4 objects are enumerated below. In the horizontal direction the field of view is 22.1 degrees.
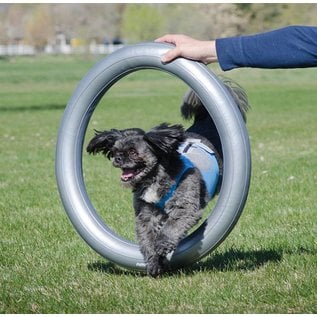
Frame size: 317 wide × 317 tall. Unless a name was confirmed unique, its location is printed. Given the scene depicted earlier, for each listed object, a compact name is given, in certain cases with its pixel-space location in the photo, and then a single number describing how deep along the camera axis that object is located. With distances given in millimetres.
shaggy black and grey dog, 5617
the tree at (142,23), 78812
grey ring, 5664
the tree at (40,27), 94562
